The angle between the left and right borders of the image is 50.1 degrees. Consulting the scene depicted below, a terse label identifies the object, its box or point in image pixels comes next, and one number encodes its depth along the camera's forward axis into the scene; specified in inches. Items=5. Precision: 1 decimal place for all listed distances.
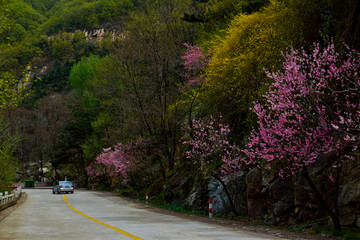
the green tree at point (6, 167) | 1016.2
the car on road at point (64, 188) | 1771.7
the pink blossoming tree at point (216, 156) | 669.3
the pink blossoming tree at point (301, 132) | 416.5
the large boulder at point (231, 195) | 673.0
